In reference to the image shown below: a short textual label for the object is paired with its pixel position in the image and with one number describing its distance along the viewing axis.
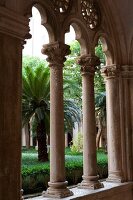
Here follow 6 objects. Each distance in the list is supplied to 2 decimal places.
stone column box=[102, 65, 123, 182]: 6.34
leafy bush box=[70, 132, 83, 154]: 12.84
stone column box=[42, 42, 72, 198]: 4.80
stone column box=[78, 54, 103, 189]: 5.57
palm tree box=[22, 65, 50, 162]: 8.56
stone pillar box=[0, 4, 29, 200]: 3.45
